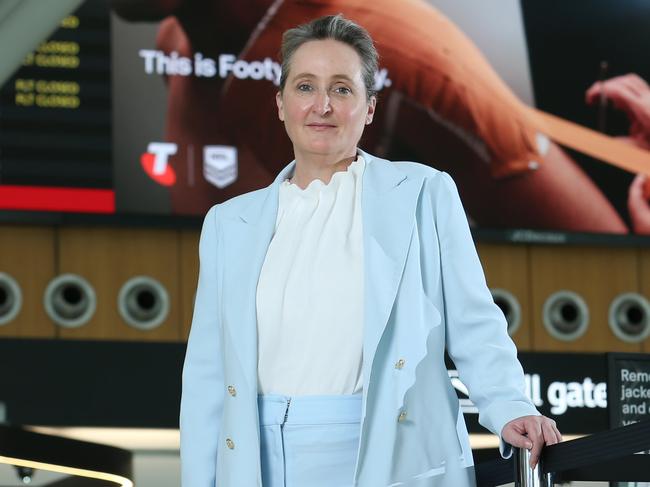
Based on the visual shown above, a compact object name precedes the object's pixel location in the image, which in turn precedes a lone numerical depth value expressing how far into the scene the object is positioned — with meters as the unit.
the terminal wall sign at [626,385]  4.30
